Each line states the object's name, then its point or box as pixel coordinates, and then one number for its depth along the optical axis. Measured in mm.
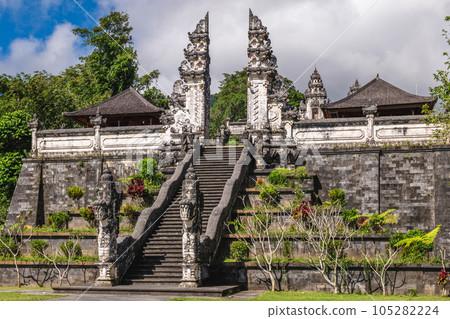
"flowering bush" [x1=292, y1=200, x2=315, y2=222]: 20156
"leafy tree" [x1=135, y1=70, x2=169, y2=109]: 47741
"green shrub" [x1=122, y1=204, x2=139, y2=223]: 22062
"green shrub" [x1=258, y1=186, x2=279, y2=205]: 21953
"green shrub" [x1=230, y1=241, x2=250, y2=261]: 19125
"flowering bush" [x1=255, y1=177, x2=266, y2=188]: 23103
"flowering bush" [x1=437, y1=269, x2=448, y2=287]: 17016
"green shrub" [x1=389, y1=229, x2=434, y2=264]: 18266
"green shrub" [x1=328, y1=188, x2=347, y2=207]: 23188
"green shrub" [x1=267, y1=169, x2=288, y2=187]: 23188
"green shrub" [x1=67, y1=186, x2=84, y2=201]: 24688
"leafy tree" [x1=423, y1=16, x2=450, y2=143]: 20814
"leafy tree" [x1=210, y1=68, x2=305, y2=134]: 55312
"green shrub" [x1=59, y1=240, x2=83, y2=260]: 19938
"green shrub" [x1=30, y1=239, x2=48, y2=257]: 20281
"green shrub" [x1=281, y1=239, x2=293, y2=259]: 18984
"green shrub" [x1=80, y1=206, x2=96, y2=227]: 22031
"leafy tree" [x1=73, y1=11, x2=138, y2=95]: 46094
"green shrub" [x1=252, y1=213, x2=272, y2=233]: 19503
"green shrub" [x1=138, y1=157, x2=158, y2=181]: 25125
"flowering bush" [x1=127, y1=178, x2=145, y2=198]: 22969
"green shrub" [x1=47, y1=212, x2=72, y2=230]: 22078
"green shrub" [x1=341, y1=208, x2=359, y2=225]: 20500
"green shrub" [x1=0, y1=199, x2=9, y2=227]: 31812
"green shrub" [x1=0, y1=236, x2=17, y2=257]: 20578
